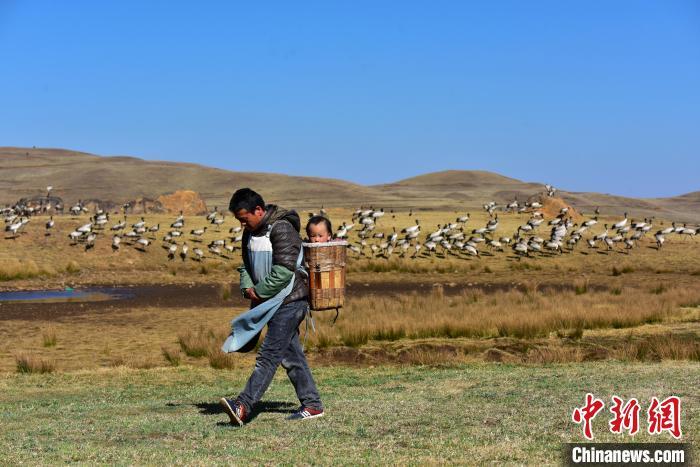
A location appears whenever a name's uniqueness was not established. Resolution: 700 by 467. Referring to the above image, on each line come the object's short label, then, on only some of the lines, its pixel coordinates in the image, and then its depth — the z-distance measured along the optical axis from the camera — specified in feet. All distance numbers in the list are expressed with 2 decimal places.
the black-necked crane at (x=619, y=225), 193.98
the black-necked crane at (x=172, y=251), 155.84
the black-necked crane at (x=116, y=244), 155.49
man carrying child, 35.47
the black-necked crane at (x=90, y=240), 155.38
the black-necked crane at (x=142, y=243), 158.81
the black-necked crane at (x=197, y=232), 176.45
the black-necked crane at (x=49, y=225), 164.76
